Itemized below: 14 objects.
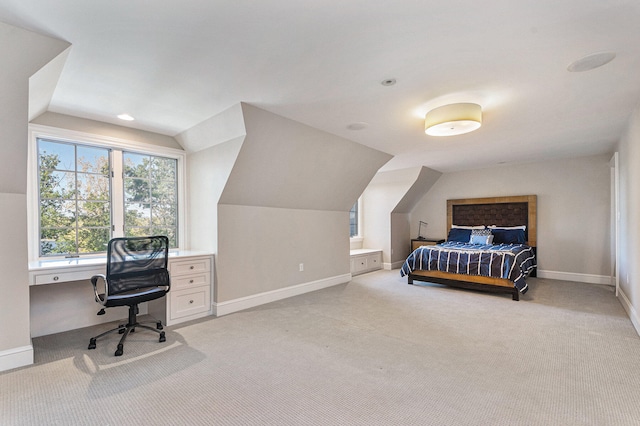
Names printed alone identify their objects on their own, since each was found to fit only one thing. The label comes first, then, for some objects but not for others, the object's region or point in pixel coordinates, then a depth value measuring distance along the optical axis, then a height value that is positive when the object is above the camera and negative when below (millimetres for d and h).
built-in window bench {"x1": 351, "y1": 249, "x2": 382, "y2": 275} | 6109 -994
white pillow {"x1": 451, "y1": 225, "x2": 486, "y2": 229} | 6330 -322
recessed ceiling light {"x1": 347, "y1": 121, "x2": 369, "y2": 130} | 3619 +1059
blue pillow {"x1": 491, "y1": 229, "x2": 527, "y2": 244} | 5785 -478
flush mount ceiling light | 2939 +921
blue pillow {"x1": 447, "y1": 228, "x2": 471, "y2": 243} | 6307 -486
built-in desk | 2822 -714
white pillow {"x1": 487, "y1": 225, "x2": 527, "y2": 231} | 5912 -313
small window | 7098 -213
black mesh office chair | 2627 -549
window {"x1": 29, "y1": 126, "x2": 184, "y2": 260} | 3184 +266
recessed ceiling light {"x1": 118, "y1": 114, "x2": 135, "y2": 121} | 3336 +1087
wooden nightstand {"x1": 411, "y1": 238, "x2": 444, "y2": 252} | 6703 -670
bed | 4391 -618
